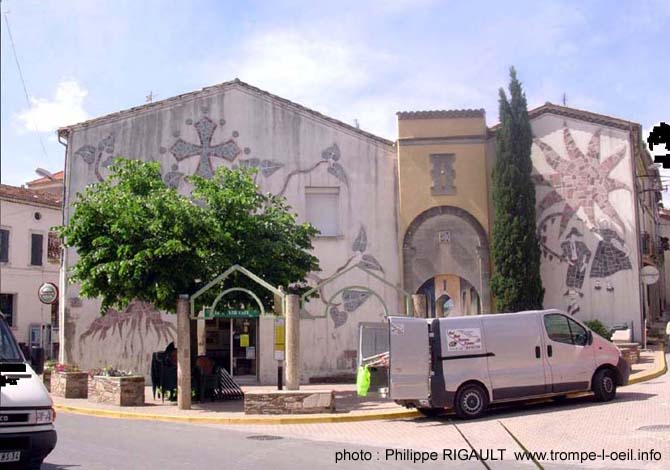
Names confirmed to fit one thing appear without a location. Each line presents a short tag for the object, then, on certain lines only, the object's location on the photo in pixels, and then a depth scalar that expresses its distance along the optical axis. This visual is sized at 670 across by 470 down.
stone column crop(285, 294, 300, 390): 16.95
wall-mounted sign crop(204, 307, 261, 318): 17.91
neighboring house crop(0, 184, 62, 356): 36.72
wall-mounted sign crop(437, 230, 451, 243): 24.94
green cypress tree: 23.56
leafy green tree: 17.72
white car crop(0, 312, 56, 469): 8.34
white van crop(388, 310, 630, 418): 14.90
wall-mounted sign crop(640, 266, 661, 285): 23.42
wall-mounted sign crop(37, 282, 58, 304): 24.69
